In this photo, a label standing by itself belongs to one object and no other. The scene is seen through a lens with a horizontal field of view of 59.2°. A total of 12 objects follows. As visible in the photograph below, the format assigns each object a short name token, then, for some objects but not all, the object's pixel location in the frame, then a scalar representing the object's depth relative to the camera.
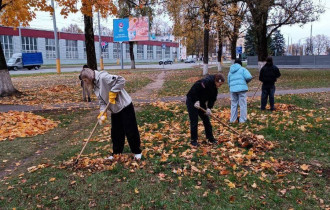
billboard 35.38
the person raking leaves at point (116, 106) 4.75
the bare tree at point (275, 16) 20.39
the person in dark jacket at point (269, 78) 9.12
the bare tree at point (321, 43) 99.00
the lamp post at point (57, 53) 31.31
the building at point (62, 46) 51.72
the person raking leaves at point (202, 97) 5.68
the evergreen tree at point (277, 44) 66.94
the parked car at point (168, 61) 65.55
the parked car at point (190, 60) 77.03
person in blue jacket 7.71
